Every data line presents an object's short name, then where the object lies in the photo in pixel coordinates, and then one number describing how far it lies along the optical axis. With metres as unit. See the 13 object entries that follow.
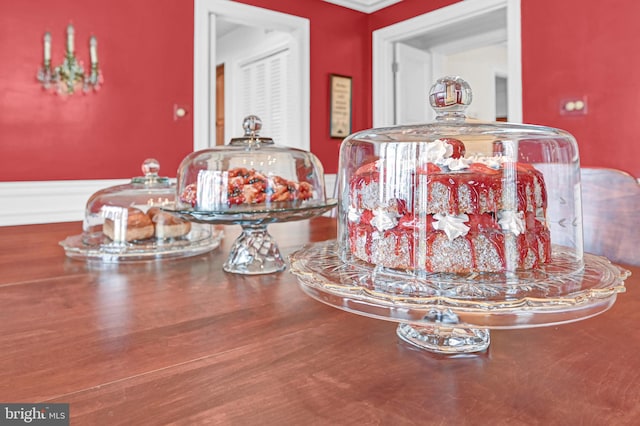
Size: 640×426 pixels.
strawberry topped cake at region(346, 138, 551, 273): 0.52
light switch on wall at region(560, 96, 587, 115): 2.68
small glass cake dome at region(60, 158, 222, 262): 0.99
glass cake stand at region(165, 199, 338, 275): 0.84
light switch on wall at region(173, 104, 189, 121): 3.06
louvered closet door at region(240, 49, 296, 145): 4.06
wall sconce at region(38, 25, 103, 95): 2.59
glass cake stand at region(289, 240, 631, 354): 0.40
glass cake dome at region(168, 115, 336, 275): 0.86
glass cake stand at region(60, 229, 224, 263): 0.97
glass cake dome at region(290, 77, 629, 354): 0.42
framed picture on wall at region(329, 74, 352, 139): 3.85
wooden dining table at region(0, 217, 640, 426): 0.36
